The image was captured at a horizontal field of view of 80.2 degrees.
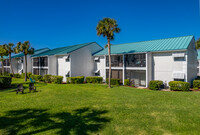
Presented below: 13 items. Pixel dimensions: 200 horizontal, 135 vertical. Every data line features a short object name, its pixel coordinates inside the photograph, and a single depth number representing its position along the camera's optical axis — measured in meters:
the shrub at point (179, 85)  13.84
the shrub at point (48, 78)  21.78
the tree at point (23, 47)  22.64
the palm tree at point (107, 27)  15.20
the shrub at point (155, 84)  15.31
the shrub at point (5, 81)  15.28
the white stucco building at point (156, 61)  15.26
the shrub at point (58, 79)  20.52
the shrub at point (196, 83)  15.00
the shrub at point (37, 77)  24.55
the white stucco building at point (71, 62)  22.39
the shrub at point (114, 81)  19.19
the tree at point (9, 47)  28.69
